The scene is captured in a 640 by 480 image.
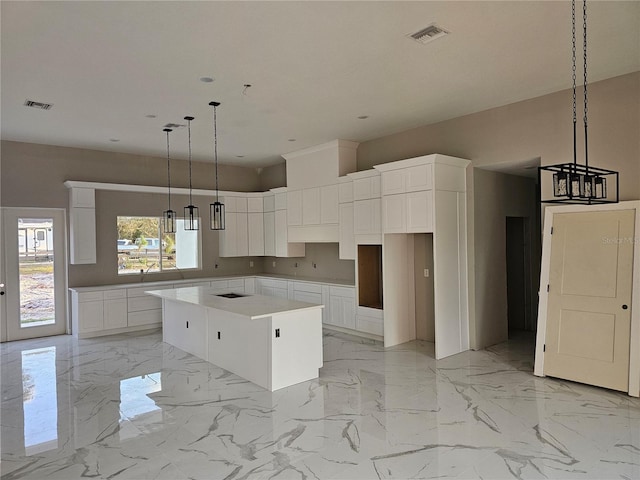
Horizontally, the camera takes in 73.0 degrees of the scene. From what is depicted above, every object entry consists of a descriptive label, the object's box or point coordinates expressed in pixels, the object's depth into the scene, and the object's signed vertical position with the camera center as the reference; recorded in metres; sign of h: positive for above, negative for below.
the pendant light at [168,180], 8.34 +1.19
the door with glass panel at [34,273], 6.89 -0.49
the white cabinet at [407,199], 5.52 +0.52
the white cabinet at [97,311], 6.96 -1.13
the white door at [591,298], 4.30 -0.66
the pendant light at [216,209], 5.24 +0.39
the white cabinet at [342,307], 6.86 -1.11
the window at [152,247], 7.96 -0.11
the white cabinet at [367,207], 6.34 +0.47
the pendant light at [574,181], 2.94 +0.39
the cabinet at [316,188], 7.20 +0.89
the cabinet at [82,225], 7.18 +0.29
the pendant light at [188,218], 8.43 +0.45
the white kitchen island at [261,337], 4.58 -1.12
